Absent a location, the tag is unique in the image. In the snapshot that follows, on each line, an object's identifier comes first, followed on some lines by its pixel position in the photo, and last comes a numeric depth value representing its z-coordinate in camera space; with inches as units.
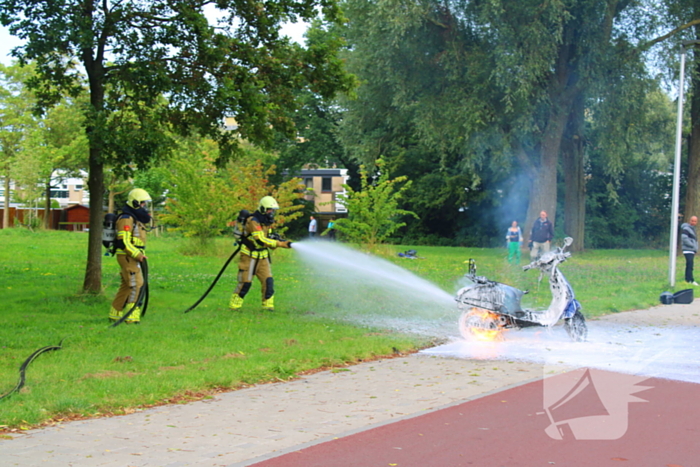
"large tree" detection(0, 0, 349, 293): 485.1
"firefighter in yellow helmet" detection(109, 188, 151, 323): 448.5
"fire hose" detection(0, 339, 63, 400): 273.8
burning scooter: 408.5
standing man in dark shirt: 933.5
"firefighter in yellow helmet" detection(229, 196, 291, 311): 498.3
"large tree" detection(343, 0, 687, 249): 1019.9
